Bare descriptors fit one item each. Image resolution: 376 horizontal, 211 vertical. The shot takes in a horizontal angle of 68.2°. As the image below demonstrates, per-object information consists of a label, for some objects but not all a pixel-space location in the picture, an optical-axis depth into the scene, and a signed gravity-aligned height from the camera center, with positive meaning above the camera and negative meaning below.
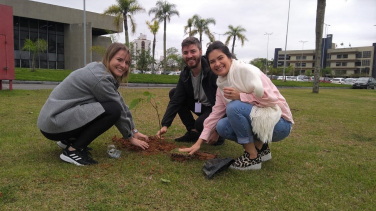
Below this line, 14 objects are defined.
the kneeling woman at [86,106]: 2.49 -0.25
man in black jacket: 3.21 -0.15
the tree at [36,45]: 21.80 +2.71
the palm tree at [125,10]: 23.73 +5.95
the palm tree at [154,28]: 34.22 +6.45
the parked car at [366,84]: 27.91 +0.03
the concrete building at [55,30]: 29.81 +5.52
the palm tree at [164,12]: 28.41 +7.03
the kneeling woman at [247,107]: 2.42 -0.23
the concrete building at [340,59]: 72.28 +6.84
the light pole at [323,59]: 76.78 +6.86
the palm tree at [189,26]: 32.44 +6.45
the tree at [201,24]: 32.34 +6.63
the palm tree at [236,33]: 33.88 +5.96
